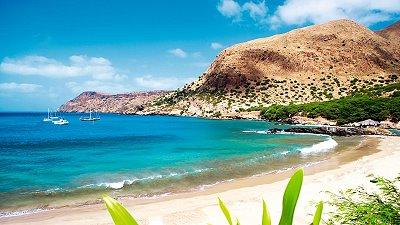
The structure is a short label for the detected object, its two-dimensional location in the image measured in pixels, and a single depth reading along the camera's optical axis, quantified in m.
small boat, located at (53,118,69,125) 140.00
